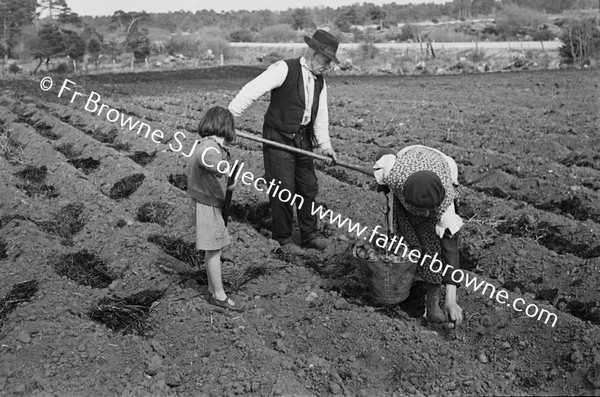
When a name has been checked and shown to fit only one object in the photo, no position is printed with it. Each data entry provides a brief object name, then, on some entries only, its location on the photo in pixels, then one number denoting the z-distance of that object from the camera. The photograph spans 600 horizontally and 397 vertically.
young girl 4.00
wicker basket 3.92
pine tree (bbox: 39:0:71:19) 47.31
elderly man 4.93
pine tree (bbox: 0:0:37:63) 38.51
